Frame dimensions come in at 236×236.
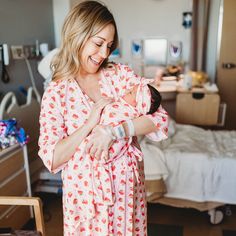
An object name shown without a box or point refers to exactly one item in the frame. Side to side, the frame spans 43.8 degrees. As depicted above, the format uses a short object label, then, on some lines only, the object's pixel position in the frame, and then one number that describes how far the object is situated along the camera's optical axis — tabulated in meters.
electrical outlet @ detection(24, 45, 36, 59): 2.72
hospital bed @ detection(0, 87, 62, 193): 2.42
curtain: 3.79
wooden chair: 1.25
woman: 0.96
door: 3.72
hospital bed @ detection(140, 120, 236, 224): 2.17
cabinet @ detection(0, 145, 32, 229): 1.86
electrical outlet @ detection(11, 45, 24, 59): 2.52
